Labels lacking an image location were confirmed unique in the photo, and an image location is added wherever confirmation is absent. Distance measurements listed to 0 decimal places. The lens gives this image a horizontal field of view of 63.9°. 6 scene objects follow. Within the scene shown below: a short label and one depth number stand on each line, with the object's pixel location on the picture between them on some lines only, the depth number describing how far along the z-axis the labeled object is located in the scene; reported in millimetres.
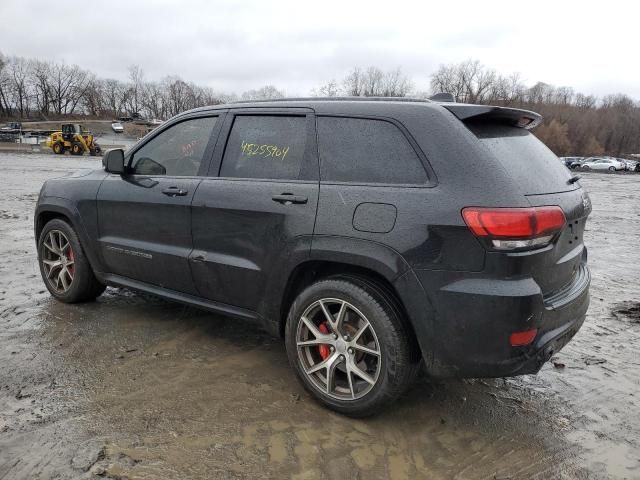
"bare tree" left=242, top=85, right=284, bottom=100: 112938
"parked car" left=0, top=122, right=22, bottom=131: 73775
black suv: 2598
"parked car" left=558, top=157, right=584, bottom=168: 56500
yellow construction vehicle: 38688
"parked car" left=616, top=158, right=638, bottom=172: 53019
